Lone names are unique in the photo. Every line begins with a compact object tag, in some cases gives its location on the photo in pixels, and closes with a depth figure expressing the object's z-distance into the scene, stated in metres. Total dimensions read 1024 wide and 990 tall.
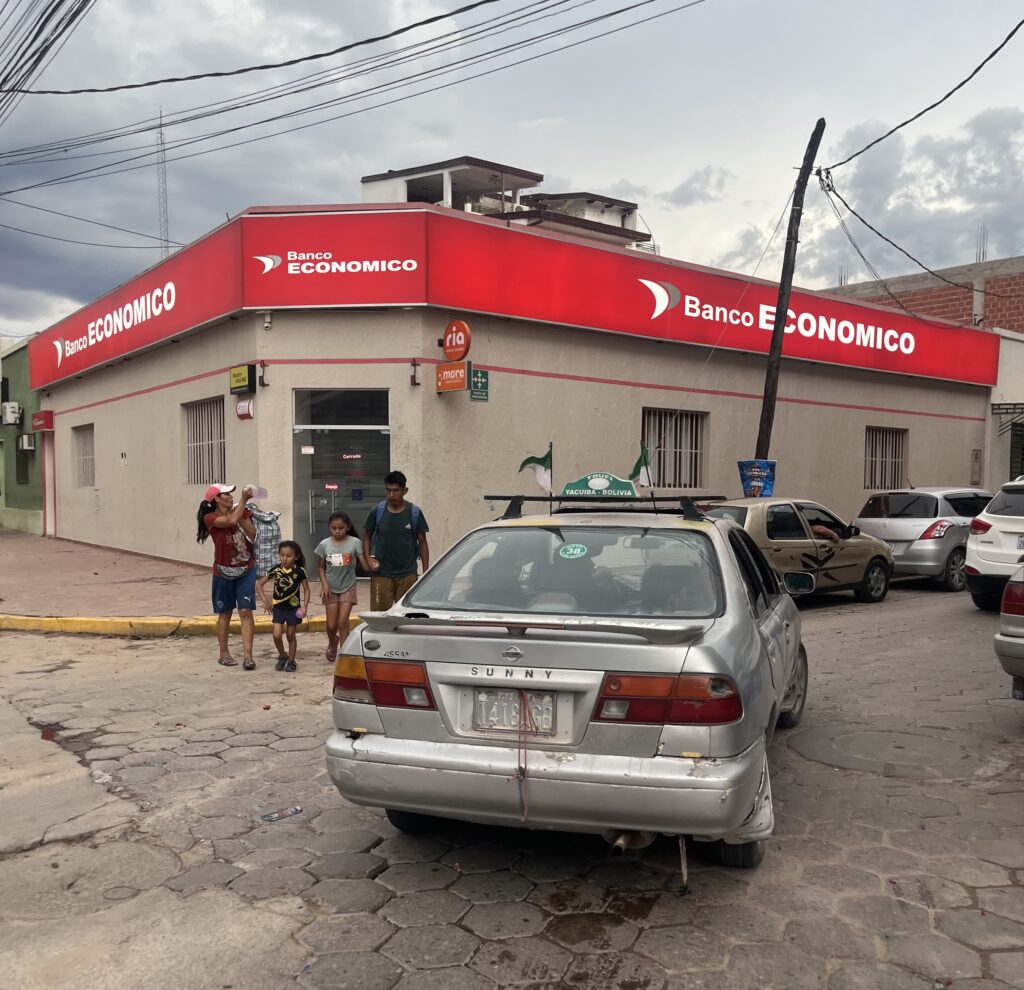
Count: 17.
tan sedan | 10.45
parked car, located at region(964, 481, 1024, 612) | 9.62
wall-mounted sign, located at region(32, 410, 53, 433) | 21.77
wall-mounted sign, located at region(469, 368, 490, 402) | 12.48
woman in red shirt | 7.66
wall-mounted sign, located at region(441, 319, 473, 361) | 12.28
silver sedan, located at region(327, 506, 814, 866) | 3.15
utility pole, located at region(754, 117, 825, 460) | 14.26
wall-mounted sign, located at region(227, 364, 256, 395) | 12.77
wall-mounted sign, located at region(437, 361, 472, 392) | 12.22
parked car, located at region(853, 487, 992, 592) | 12.86
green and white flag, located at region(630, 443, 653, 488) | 11.92
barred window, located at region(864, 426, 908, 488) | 19.88
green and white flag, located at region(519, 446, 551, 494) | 11.61
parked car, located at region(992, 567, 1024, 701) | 5.63
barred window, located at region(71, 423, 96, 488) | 20.03
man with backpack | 7.65
